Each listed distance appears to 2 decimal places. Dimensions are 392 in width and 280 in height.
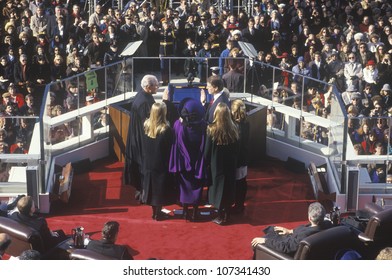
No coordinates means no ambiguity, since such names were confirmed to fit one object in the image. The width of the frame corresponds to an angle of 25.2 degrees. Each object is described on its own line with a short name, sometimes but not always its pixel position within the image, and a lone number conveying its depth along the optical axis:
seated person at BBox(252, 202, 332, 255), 8.77
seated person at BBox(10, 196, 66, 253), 9.19
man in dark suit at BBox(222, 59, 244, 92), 13.26
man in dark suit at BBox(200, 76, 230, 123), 10.66
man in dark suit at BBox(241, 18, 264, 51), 17.44
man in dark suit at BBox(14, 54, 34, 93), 15.20
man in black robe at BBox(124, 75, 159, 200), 10.90
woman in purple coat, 10.38
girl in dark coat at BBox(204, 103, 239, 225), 10.22
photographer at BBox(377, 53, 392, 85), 15.94
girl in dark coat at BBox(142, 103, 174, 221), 10.41
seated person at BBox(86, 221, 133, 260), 8.55
